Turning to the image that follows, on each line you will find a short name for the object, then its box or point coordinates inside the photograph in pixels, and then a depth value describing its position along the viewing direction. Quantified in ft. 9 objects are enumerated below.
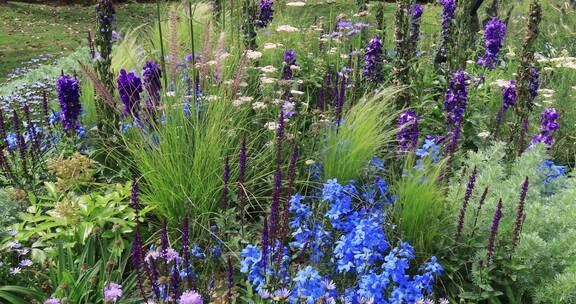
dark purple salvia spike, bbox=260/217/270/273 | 6.77
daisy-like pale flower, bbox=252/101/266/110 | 11.21
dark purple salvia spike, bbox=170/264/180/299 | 6.34
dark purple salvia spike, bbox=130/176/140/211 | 6.66
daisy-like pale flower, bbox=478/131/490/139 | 11.67
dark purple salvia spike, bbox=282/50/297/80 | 12.87
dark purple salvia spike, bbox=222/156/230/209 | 7.90
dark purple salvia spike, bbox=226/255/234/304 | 6.48
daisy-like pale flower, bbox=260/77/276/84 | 11.69
